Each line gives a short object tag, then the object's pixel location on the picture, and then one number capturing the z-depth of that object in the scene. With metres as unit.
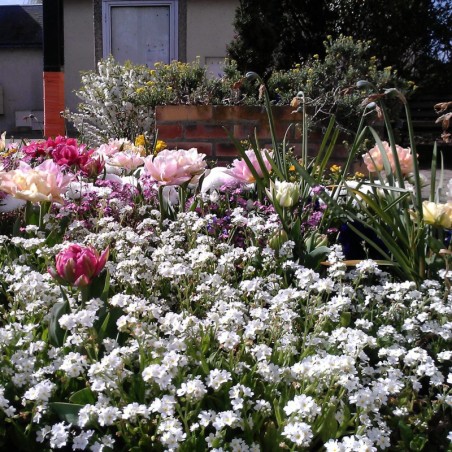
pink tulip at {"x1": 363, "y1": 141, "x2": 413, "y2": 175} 2.06
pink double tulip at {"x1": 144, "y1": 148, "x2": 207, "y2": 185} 1.94
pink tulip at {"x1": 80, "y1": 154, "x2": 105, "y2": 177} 2.31
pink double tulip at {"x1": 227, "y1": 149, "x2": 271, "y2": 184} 2.11
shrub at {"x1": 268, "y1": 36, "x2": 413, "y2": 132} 4.13
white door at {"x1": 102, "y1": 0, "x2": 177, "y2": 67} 10.77
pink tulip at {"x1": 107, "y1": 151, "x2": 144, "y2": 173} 2.52
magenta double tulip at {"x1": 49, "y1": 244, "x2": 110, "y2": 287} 1.26
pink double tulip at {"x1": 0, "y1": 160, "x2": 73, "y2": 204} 1.78
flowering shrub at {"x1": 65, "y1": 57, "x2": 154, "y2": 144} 4.64
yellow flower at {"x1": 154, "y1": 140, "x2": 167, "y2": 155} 3.21
